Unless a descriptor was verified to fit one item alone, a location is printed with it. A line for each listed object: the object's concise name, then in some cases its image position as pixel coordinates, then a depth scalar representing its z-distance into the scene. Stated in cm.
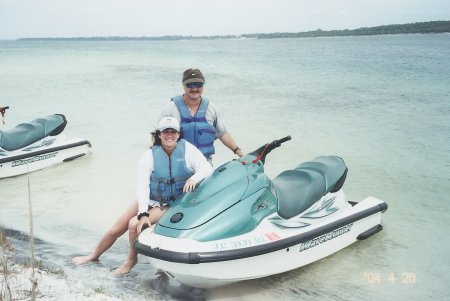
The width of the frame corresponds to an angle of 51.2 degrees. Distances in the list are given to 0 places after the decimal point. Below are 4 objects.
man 425
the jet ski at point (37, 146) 672
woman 363
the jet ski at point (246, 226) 319
